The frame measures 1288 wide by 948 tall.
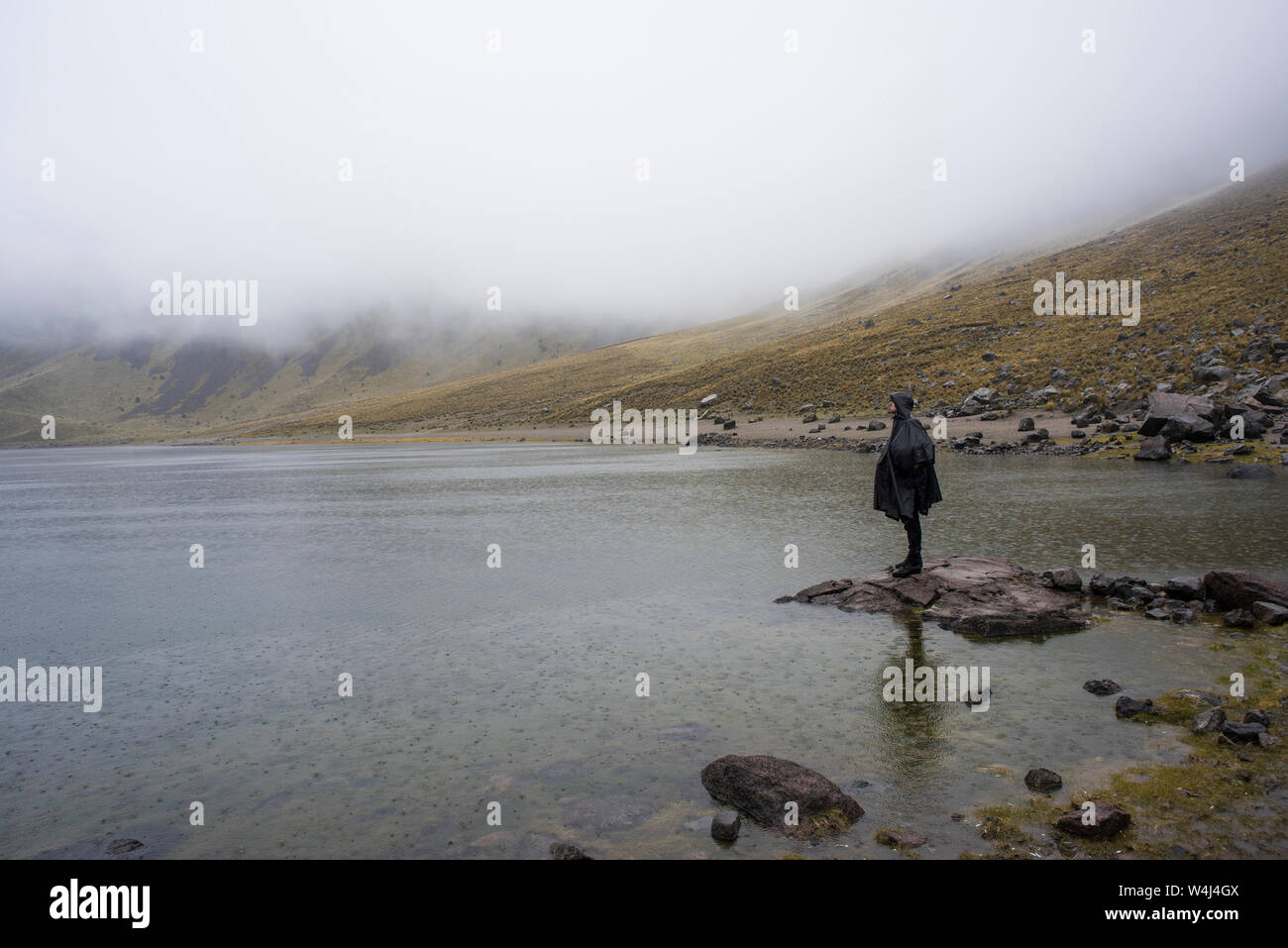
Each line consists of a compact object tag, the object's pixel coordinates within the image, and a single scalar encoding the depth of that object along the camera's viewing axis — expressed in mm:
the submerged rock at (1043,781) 7441
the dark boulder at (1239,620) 12242
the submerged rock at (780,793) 7078
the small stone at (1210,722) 8461
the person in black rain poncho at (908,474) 14656
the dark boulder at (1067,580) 14625
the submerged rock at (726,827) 6898
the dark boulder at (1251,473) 29344
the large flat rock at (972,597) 12938
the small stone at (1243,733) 8172
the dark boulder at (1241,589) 12750
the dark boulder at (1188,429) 37938
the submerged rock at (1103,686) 9930
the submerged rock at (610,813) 7250
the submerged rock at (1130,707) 9148
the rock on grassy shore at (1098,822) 6508
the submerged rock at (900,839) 6574
